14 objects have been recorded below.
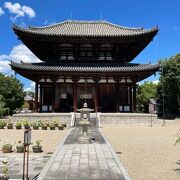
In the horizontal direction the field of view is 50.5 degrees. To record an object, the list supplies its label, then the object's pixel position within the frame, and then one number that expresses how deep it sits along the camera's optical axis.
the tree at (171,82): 31.72
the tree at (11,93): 35.23
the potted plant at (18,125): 17.83
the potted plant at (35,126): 17.71
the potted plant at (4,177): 5.67
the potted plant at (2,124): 18.20
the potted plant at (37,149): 9.85
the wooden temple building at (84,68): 21.63
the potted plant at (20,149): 9.82
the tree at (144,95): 51.87
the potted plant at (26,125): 18.16
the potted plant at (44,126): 17.66
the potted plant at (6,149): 9.80
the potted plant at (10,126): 18.12
